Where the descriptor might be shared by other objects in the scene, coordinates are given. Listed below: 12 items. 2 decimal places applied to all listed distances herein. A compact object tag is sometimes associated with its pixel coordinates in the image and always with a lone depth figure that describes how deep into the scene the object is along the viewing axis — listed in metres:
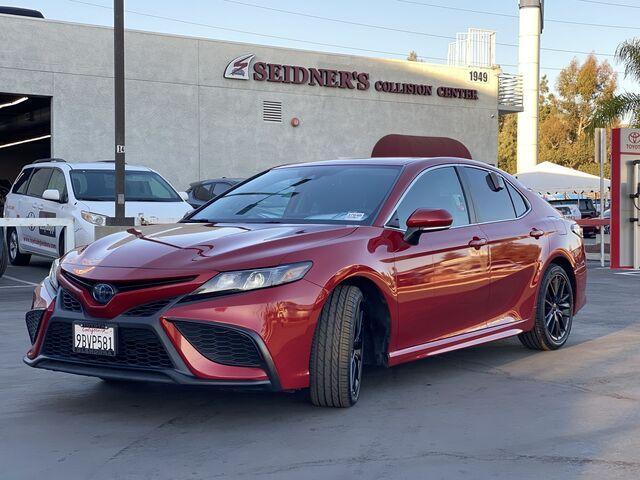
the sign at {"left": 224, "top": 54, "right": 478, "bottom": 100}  30.44
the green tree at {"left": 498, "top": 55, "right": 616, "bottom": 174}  71.50
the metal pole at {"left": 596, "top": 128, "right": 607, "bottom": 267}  20.04
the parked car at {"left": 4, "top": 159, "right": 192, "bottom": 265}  14.48
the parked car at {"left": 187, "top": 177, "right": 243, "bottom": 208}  20.30
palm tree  29.02
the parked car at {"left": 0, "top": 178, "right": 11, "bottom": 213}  31.21
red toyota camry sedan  5.19
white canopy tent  32.03
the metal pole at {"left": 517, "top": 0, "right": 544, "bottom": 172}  44.09
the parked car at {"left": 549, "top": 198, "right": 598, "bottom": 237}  42.12
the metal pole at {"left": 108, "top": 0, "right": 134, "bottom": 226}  15.73
